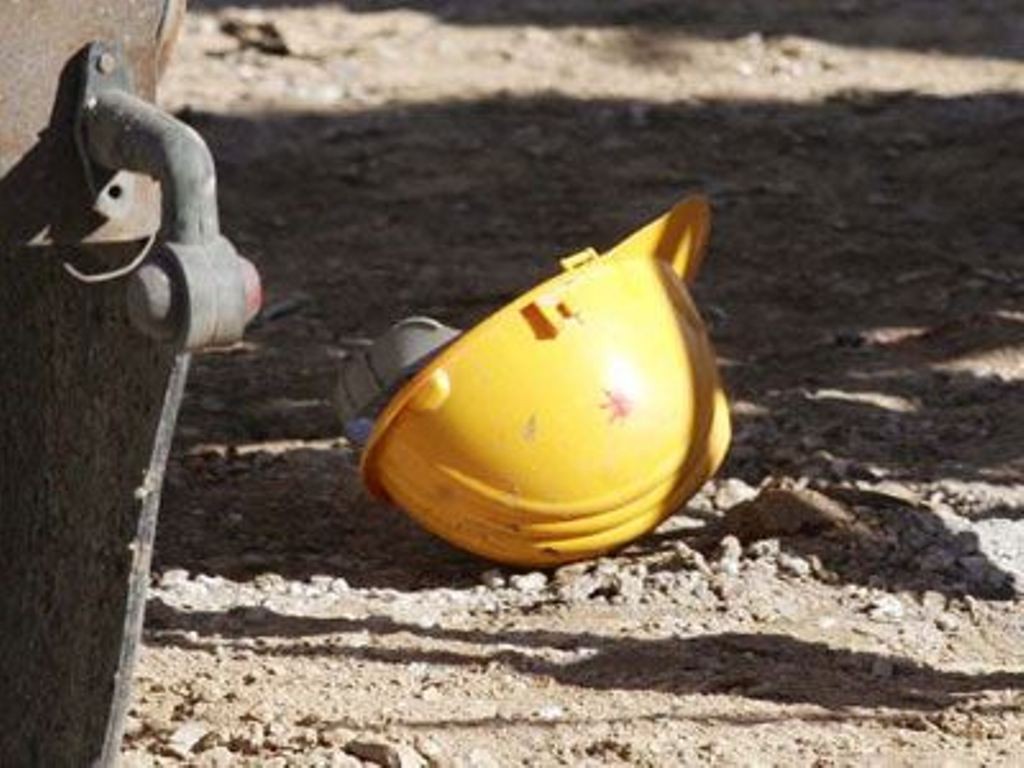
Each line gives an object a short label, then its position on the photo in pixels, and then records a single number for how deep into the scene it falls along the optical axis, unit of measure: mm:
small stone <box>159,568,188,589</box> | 9828
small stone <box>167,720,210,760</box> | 8227
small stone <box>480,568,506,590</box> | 9852
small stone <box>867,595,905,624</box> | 9359
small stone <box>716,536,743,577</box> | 9680
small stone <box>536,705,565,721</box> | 8500
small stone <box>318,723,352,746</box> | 8219
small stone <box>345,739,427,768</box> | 8055
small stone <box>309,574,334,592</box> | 9812
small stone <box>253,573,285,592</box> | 9828
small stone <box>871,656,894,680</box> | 8914
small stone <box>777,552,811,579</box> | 9695
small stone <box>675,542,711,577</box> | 9680
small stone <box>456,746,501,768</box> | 8133
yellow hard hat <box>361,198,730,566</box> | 9594
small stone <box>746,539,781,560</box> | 9797
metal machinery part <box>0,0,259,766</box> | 5931
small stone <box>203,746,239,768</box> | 8141
